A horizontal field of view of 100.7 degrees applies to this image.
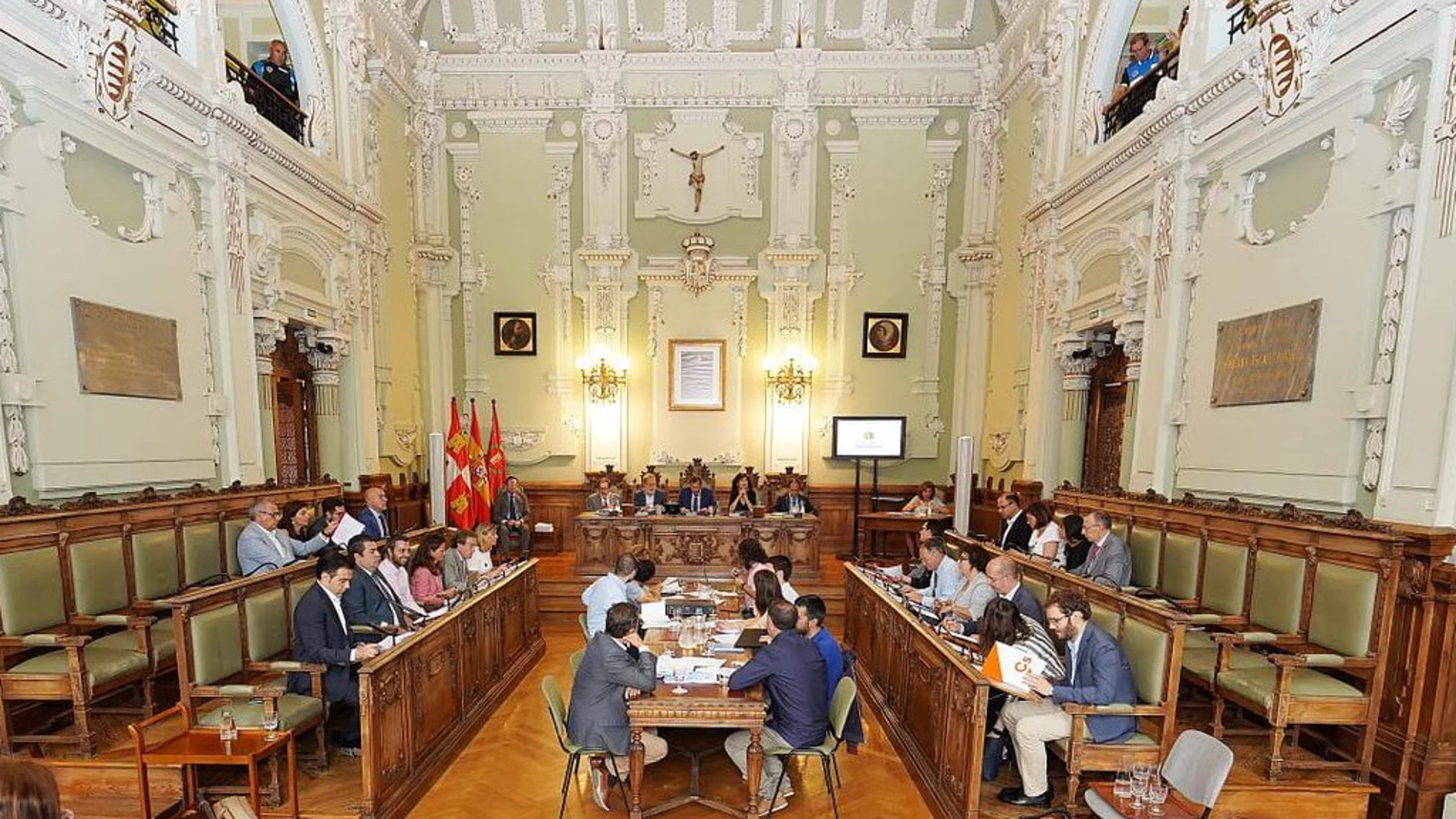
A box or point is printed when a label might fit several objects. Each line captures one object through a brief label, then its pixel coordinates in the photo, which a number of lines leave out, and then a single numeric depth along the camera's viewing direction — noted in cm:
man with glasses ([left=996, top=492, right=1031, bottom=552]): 634
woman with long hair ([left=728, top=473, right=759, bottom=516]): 873
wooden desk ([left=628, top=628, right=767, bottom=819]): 329
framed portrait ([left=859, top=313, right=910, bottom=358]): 999
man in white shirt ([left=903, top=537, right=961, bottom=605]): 513
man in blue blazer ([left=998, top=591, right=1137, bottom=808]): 331
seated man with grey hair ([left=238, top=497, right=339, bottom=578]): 503
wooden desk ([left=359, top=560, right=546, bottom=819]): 335
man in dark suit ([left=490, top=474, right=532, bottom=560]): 854
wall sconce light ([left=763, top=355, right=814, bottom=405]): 983
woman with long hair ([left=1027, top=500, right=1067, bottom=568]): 584
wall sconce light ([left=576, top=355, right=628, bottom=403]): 984
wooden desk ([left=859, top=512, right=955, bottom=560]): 872
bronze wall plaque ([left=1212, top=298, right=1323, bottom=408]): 427
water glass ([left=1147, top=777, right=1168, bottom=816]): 264
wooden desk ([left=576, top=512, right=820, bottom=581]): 773
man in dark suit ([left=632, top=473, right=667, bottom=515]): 861
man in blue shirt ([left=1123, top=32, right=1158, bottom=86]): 634
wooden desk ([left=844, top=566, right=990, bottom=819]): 330
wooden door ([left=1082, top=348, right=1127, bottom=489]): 704
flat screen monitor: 941
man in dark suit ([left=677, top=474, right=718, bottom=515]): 848
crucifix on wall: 976
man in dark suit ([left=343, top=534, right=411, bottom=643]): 411
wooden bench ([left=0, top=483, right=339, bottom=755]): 350
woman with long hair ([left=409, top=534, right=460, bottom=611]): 507
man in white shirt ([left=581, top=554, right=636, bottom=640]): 441
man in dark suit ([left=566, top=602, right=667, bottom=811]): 330
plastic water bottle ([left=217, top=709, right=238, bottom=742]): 298
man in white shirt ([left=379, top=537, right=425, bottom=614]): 485
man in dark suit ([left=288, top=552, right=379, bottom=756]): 364
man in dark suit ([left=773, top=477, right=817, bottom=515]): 827
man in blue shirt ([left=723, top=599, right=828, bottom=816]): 335
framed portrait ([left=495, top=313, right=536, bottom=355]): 1007
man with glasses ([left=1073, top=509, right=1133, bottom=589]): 501
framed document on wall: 1000
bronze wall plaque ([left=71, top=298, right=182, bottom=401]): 451
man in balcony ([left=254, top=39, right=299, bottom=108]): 684
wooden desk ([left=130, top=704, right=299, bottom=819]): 283
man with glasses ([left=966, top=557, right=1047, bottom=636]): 418
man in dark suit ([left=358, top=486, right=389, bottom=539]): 630
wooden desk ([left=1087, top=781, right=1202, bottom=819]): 263
